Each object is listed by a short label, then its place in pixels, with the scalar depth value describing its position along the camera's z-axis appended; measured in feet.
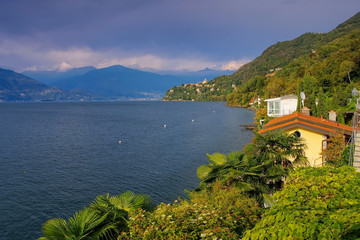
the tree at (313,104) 141.68
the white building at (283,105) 161.54
